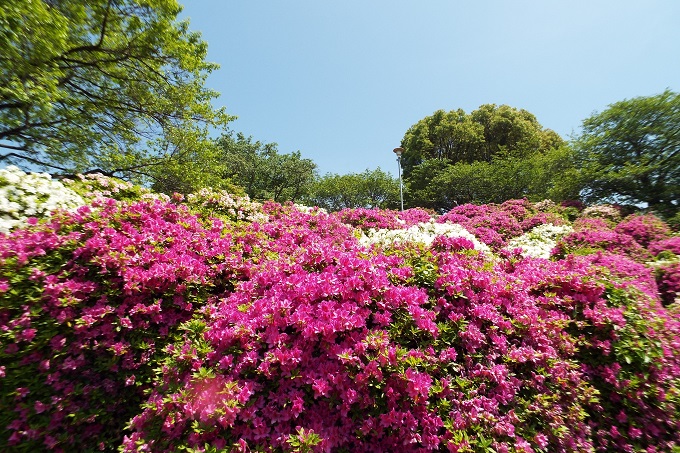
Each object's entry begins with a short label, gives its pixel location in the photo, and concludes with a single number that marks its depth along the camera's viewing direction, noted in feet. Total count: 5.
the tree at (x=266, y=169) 90.27
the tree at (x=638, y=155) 39.78
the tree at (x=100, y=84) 24.91
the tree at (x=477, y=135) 88.94
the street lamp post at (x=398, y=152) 65.43
